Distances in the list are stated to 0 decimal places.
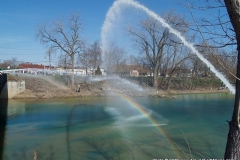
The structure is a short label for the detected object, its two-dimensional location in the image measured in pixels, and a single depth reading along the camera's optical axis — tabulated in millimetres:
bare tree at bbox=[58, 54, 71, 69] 51938
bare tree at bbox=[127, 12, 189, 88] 39609
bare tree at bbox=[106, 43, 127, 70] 43312
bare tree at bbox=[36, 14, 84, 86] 38781
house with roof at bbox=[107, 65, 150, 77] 52194
